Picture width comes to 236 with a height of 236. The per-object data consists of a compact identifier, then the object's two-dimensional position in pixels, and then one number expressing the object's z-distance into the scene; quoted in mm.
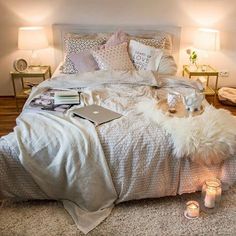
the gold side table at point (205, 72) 3340
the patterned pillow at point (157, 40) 3288
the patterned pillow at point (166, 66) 3068
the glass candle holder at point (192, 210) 1847
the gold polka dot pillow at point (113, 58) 3000
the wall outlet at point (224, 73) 3888
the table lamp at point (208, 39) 3385
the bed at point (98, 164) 1784
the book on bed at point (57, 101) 2201
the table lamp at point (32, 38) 3338
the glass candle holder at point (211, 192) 1869
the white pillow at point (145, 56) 3072
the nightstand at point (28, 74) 3379
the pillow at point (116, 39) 3218
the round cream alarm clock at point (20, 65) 3422
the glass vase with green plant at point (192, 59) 3563
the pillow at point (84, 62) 3049
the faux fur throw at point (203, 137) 1769
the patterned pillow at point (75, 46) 3162
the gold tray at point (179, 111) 2088
